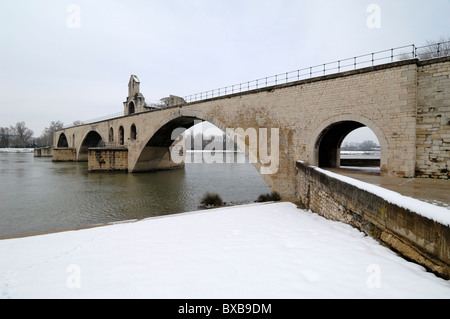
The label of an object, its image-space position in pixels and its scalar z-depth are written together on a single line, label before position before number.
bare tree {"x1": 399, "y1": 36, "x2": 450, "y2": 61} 16.89
